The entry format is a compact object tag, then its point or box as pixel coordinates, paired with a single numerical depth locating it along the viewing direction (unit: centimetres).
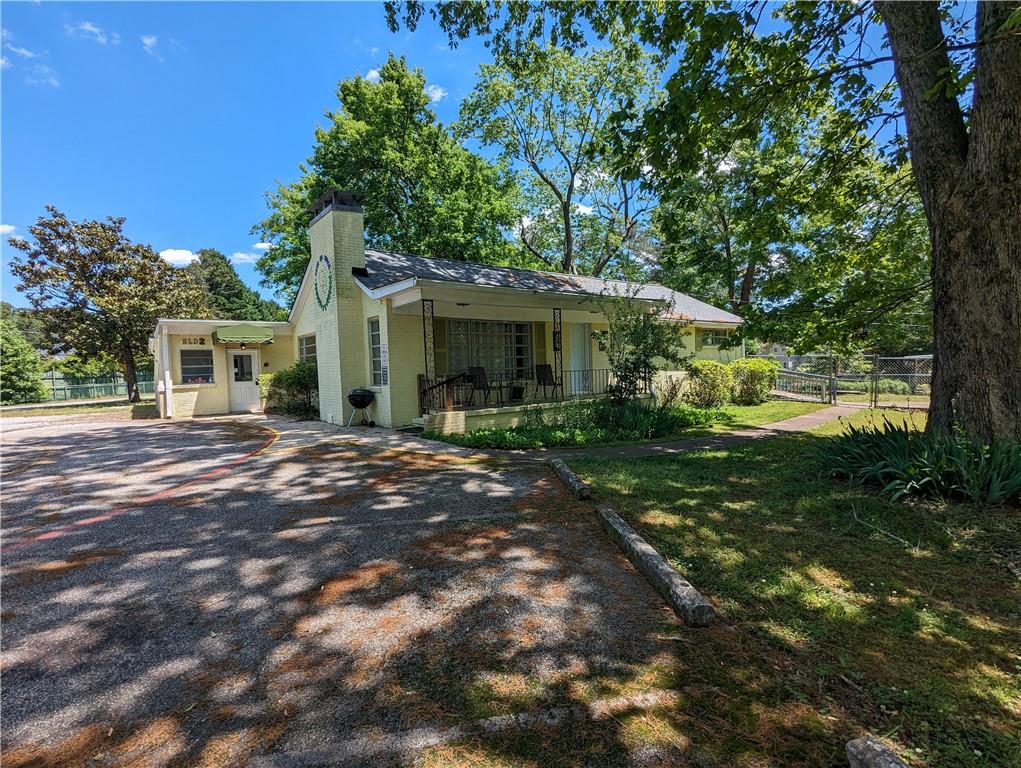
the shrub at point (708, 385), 1482
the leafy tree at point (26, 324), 2219
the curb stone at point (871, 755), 158
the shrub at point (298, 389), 1483
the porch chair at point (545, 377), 1284
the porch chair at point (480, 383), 1160
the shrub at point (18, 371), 2628
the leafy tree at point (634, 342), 1073
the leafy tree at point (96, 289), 2138
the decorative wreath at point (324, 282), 1224
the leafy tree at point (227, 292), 4394
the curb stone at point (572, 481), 546
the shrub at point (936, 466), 434
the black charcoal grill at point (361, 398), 1145
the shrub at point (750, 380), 1639
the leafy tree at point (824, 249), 761
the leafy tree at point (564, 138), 2081
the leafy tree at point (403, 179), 2094
